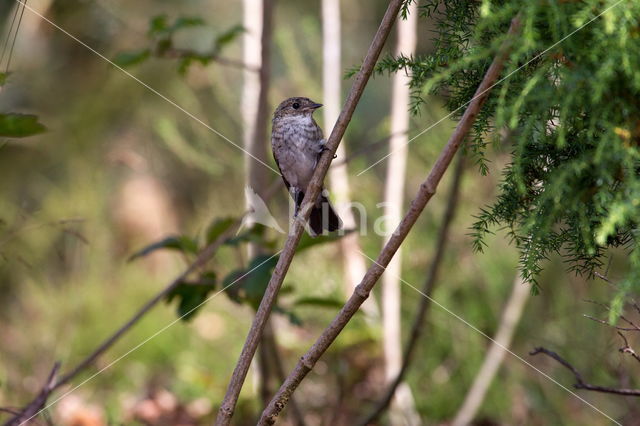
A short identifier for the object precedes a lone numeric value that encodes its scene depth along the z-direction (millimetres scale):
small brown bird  5793
